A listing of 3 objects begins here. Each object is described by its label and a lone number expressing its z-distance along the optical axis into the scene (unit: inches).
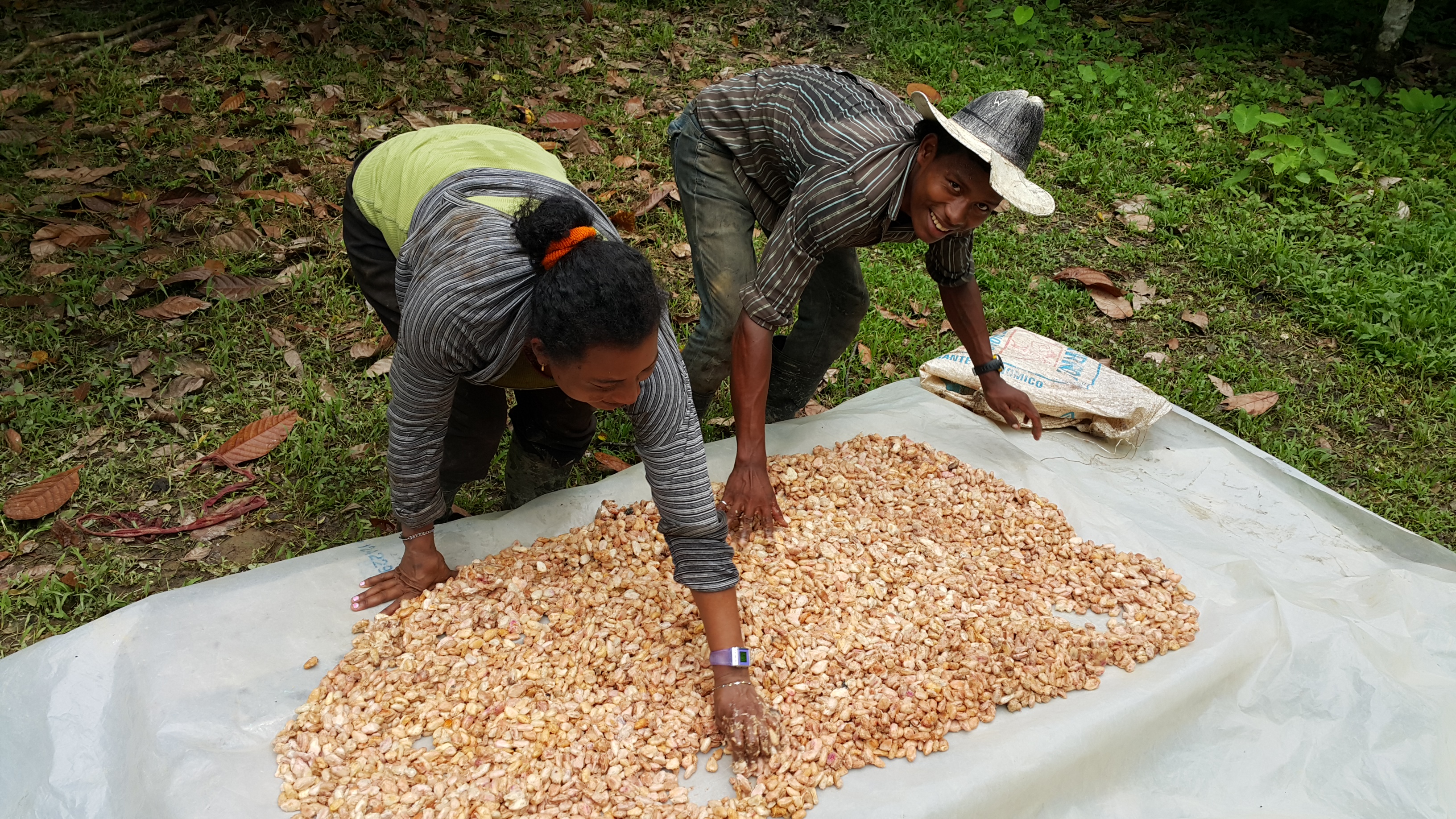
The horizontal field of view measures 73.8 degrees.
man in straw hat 78.4
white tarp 67.9
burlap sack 110.1
